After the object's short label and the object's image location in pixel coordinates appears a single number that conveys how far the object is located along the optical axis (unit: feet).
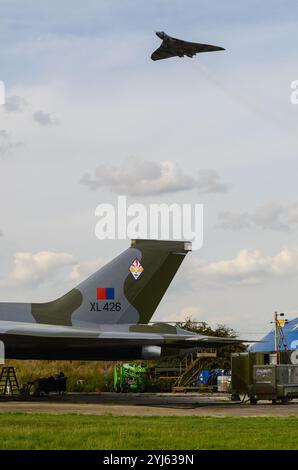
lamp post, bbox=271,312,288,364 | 179.52
